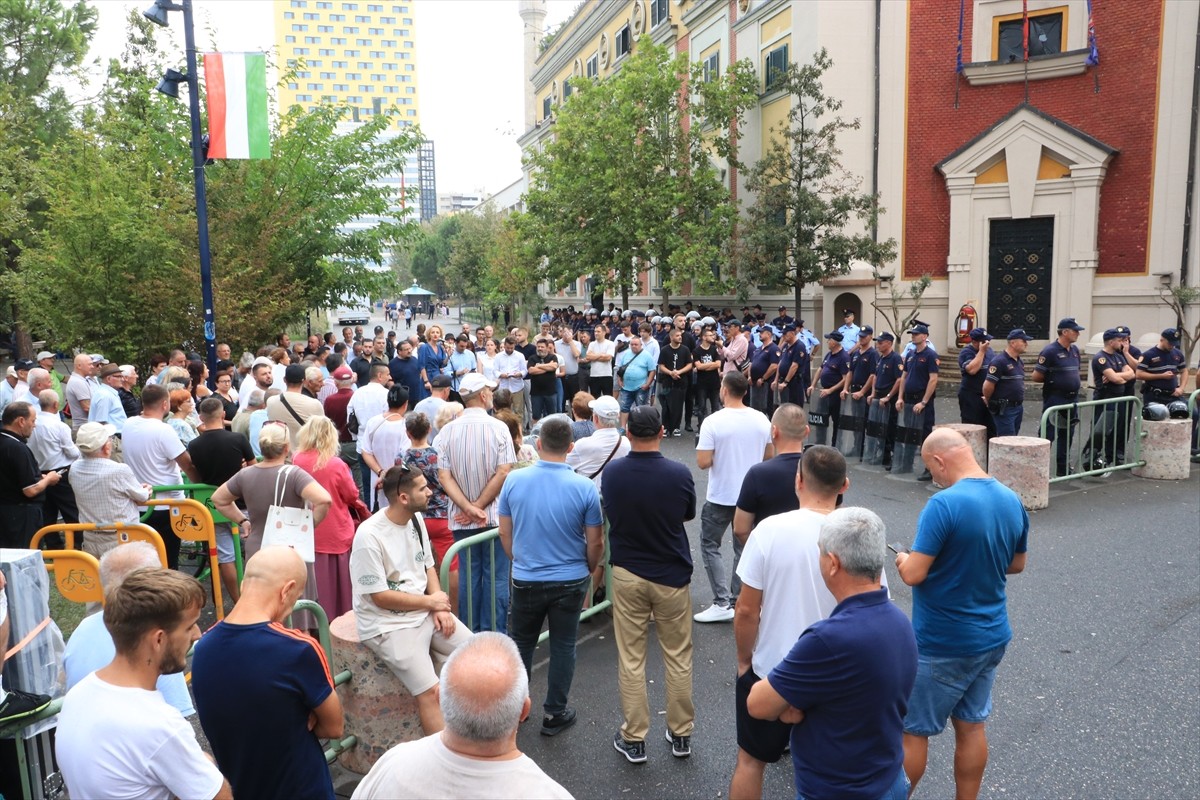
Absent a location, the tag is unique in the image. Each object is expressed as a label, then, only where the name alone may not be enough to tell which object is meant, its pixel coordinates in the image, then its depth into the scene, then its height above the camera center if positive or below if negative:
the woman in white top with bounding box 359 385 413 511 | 7.45 -1.18
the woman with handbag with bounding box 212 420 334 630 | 5.60 -1.29
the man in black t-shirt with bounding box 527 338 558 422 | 14.34 -1.19
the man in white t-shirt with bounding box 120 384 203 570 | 6.89 -1.16
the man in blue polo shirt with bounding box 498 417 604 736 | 4.71 -1.32
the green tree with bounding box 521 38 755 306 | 24.56 +4.27
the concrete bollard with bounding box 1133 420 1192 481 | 10.65 -1.88
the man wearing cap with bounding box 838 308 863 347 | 17.58 -0.59
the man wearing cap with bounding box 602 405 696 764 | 4.61 -1.49
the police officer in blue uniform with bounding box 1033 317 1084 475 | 10.52 -0.99
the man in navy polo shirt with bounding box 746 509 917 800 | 2.83 -1.29
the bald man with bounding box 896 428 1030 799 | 3.83 -1.37
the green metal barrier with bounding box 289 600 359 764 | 4.30 -1.91
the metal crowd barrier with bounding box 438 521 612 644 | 5.19 -1.62
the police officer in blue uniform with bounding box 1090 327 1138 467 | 10.74 -1.13
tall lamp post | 11.88 +2.49
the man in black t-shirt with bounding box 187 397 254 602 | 6.70 -1.21
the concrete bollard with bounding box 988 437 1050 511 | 9.30 -1.83
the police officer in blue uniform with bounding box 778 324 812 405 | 13.41 -1.01
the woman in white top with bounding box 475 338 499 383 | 13.78 -0.87
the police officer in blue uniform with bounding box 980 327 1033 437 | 10.20 -1.01
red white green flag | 12.03 +3.03
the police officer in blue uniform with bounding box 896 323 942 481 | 10.98 -1.00
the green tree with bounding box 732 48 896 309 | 21.31 +2.56
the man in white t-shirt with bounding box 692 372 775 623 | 6.14 -1.10
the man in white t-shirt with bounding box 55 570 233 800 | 2.53 -1.25
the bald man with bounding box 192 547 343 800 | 2.87 -1.33
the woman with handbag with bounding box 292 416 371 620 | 5.95 -1.48
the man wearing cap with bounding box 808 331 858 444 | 12.45 -1.07
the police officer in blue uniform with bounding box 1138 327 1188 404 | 11.07 -0.89
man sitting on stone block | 4.20 -1.47
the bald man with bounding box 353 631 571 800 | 2.12 -1.17
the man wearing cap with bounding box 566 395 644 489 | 6.25 -1.04
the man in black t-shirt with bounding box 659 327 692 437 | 14.44 -1.24
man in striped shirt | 5.70 -1.25
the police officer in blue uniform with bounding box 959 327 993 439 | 10.39 -0.98
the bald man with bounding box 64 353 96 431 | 10.49 -0.99
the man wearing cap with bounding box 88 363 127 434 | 9.60 -1.04
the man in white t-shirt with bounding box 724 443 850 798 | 3.58 -1.25
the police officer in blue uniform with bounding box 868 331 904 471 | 11.48 -1.05
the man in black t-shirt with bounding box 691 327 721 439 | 14.74 -1.19
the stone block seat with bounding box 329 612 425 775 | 4.36 -2.09
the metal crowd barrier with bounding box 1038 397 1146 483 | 10.52 -1.66
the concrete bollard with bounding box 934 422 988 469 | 9.91 -1.59
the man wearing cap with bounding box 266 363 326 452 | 7.90 -0.91
